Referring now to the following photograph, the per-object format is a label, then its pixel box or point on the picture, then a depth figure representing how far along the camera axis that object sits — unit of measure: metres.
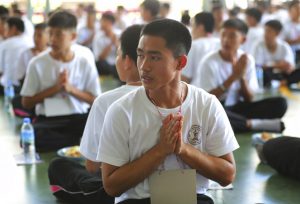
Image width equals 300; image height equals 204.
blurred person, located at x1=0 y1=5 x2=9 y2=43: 8.49
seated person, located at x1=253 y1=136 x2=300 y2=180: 3.62
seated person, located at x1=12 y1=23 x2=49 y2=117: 5.64
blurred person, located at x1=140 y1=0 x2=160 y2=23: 7.44
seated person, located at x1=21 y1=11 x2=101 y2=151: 4.48
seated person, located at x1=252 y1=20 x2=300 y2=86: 7.52
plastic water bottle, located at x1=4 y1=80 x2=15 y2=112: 6.39
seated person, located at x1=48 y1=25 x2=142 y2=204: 2.80
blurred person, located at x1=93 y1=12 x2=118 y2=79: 8.99
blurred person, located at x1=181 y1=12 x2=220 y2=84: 5.98
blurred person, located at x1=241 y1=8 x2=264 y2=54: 8.80
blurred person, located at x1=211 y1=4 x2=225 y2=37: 9.23
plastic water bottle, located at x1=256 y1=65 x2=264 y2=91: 7.62
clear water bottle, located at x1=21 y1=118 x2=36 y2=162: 4.14
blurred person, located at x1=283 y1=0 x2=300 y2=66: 9.55
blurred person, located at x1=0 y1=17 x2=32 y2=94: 6.51
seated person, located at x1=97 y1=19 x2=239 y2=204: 2.22
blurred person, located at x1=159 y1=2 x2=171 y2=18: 9.62
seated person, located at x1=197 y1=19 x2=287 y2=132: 4.88
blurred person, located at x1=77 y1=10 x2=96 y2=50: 10.67
